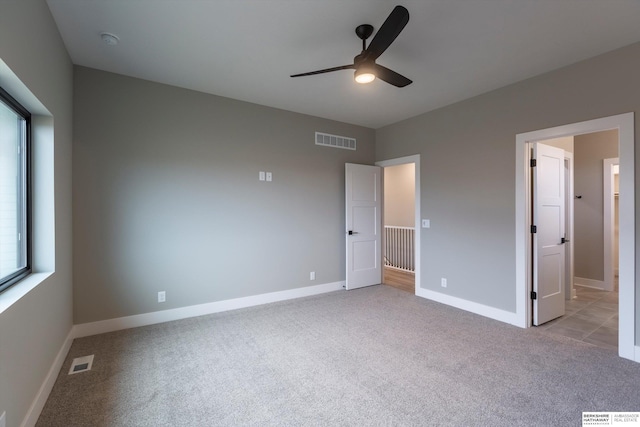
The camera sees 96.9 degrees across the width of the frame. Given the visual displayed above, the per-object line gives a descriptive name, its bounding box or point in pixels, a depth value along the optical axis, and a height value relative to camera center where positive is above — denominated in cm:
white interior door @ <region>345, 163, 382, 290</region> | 475 -22
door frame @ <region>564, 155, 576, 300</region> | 406 -20
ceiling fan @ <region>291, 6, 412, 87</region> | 178 +119
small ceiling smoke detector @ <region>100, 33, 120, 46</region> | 243 +154
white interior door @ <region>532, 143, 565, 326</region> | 331 -29
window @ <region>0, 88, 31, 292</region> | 179 +17
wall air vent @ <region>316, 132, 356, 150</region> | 463 +121
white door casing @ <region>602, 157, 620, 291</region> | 454 -13
